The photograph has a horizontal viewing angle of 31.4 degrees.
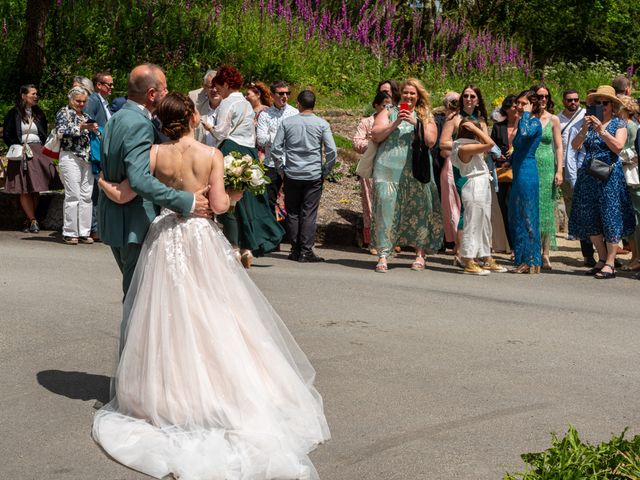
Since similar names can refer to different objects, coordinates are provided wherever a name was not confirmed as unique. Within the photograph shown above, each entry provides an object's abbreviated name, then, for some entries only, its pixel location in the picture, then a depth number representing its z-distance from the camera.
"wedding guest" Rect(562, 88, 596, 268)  14.30
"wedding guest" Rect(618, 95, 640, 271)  12.41
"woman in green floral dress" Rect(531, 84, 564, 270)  12.83
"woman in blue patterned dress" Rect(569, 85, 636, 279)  12.30
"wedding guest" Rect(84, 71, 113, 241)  13.45
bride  5.86
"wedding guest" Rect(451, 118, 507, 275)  12.14
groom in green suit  6.52
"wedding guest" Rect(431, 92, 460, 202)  13.09
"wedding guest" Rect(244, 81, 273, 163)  14.40
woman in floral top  13.40
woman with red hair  12.05
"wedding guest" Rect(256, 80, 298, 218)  13.91
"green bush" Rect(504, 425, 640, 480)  4.13
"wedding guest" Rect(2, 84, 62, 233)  14.09
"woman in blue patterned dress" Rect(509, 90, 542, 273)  12.55
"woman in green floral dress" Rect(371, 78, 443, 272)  12.09
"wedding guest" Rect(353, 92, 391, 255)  13.35
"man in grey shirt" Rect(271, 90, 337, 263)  13.14
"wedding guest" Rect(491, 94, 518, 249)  13.70
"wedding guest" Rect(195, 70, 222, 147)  12.34
